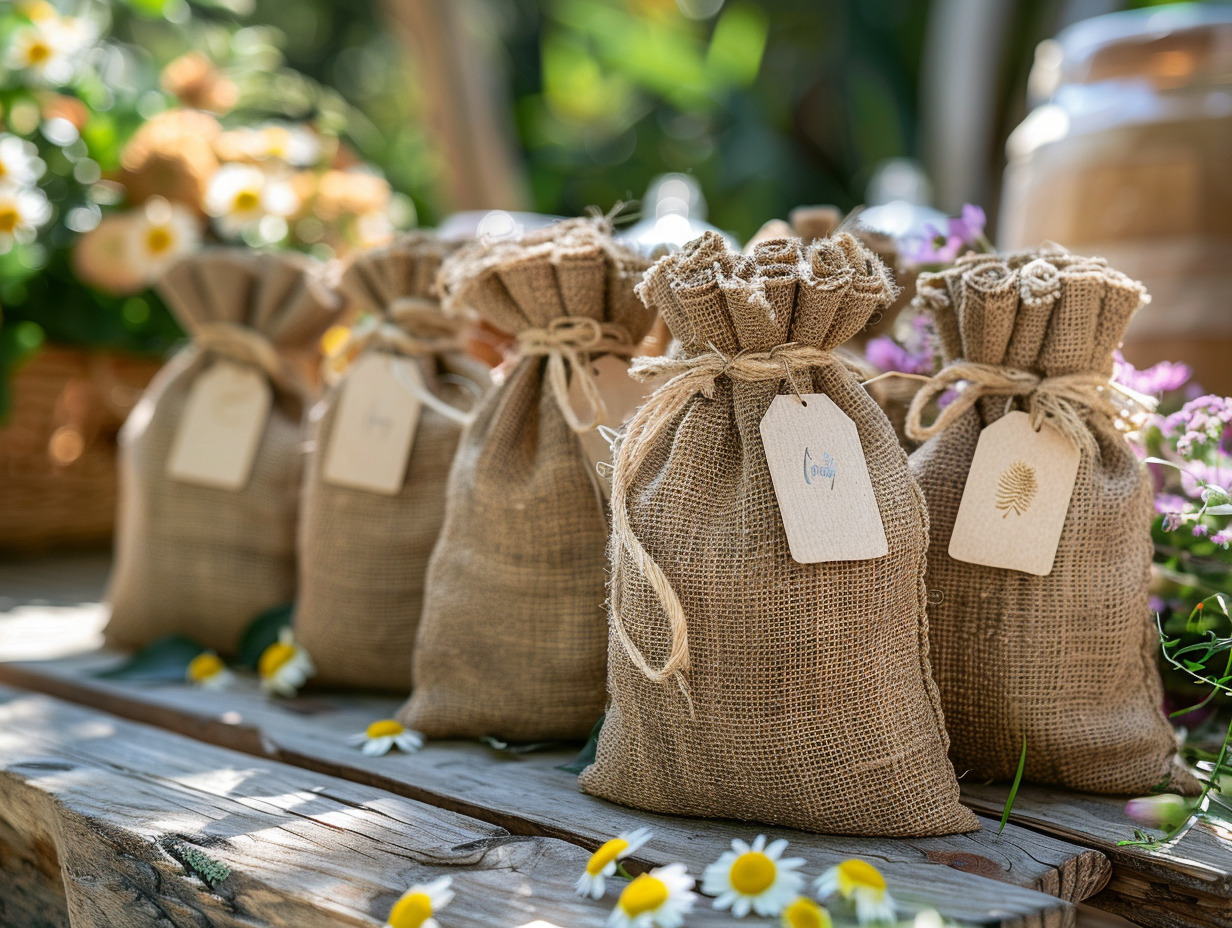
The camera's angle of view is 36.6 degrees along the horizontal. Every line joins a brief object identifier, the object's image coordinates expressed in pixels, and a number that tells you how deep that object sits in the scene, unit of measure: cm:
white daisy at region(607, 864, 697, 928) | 45
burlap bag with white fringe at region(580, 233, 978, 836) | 49
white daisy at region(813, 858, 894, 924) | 44
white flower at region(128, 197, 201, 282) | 88
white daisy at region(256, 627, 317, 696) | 64
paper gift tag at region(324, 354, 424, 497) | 63
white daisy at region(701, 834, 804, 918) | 46
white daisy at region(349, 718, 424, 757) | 57
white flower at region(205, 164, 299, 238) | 87
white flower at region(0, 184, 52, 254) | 88
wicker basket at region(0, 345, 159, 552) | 93
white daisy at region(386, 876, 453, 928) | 45
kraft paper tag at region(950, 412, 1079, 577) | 52
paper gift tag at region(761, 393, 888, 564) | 49
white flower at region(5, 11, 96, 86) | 95
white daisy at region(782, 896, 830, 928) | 44
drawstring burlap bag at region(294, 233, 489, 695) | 63
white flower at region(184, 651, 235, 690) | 66
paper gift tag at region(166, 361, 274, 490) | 69
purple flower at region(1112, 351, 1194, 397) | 57
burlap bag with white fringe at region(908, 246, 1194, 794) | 52
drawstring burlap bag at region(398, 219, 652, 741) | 57
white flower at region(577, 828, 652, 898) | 47
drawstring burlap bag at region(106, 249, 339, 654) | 70
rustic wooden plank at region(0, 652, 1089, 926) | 47
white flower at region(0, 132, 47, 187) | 87
